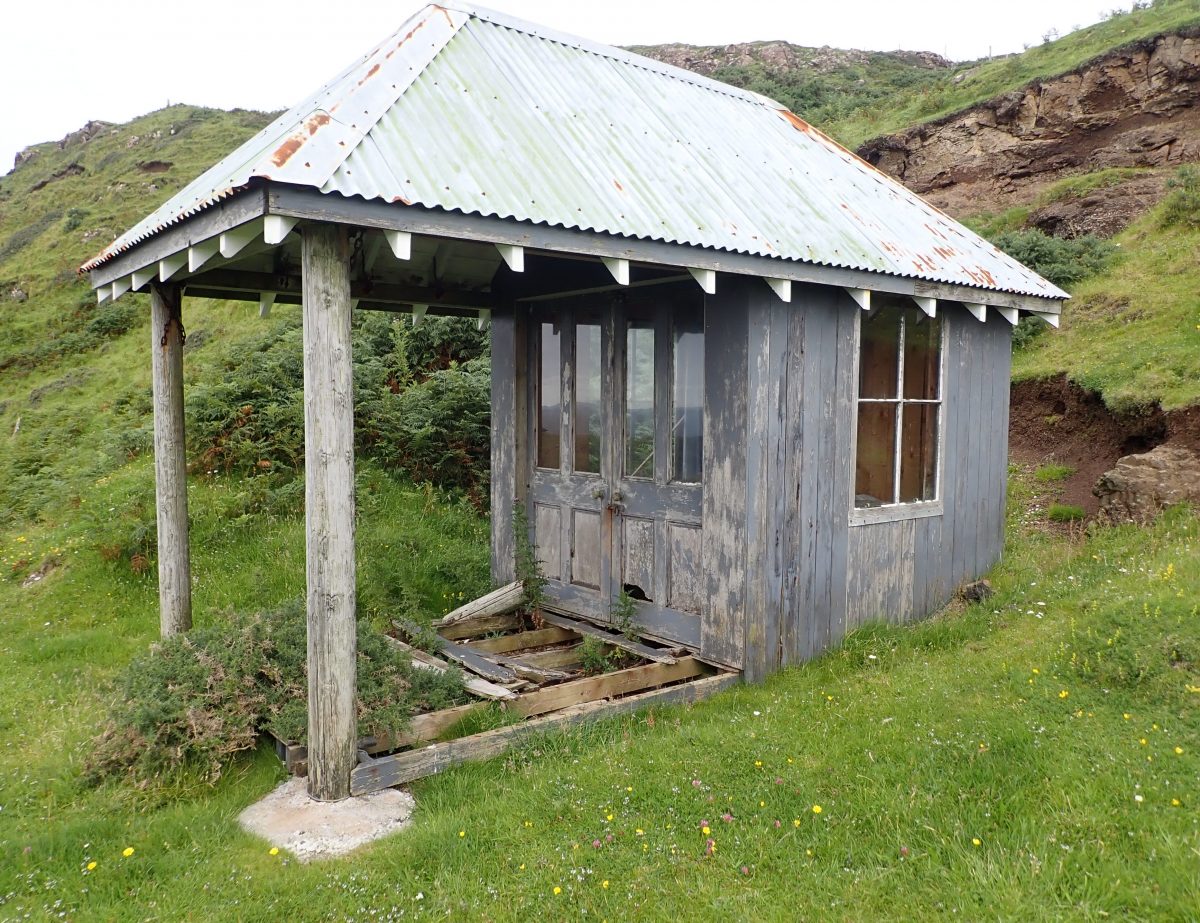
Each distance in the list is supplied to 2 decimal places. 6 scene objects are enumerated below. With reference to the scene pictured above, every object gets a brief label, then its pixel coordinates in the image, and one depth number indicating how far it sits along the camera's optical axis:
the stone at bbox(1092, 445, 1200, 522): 8.41
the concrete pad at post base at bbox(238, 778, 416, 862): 4.07
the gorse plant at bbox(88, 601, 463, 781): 4.70
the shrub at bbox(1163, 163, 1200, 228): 14.84
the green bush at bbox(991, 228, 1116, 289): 14.91
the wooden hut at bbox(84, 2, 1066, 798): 4.46
